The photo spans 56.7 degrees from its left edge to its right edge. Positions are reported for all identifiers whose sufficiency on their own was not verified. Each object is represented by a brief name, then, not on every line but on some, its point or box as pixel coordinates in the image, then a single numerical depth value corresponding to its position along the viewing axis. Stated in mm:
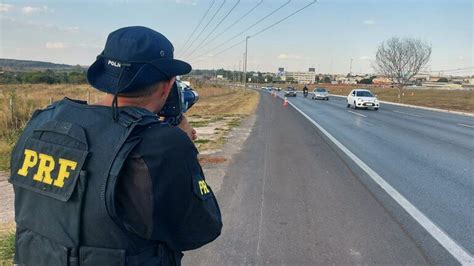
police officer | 1413
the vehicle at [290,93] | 58938
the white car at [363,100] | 30234
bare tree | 59875
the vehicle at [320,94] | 47812
